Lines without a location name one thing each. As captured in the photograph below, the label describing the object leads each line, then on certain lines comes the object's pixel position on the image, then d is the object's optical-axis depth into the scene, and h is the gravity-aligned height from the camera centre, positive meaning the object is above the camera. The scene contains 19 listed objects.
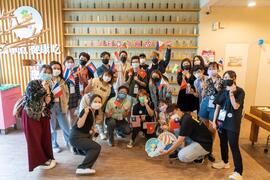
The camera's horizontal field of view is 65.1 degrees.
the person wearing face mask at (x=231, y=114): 2.46 -0.63
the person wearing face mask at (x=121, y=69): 3.91 -0.16
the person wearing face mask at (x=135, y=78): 3.76 -0.31
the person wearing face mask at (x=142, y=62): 3.99 -0.04
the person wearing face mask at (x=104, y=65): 3.75 -0.09
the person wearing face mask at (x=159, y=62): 3.93 -0.02
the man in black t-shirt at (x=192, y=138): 2.75 -1.02
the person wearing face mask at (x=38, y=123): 2.54 -0.79
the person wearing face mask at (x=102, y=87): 3.45 -0.44
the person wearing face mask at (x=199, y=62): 3.54 -0.01
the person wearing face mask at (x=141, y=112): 3.48 -0.86
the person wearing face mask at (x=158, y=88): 3.61 -0.47
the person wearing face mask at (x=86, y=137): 2.72 -1.02
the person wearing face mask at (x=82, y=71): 3.60 -0.19
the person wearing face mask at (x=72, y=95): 3.46 -0.58
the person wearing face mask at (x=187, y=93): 3.56 -0.54
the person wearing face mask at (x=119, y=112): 3.51 -0.88
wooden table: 3.23 -0.92
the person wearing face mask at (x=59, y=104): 3.16 -0.68
